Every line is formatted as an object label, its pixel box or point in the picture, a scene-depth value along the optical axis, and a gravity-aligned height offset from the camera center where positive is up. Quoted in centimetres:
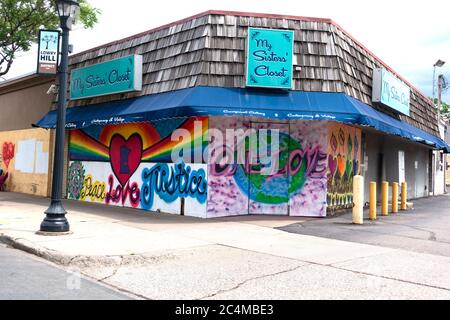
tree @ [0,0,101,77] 1823 +647
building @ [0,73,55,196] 1844 +210
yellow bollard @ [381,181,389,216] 1382 -10
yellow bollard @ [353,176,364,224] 1127 -7
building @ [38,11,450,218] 1184 +201
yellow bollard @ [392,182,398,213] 1463 +0
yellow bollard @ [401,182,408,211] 1593 +1
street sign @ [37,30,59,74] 1040 +293
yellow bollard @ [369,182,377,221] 1238 -15
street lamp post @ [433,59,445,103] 2773 +783
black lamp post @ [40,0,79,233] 935 +106
